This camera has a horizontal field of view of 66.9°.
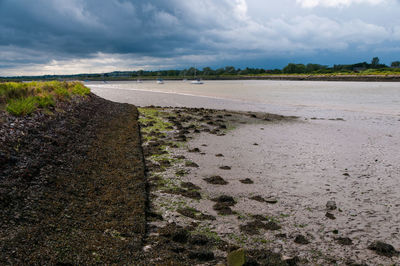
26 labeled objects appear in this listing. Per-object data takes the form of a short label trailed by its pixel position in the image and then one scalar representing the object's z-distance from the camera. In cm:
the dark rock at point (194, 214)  644
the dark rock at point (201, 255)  488
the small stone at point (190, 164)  1031
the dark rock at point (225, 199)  730
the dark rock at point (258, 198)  746
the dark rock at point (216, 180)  864
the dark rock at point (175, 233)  543
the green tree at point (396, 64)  14579
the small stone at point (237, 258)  448
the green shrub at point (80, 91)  2581
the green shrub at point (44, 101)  1409
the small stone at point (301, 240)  554
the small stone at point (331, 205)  701
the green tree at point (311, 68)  18091
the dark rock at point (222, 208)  674
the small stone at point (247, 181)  875
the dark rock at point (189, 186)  823
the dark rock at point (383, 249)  516
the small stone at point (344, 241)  551
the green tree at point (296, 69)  18662
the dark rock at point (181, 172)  937
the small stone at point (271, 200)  735
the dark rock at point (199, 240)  534
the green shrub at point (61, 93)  1897
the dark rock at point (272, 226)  604
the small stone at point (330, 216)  652
